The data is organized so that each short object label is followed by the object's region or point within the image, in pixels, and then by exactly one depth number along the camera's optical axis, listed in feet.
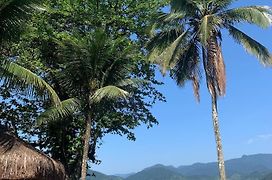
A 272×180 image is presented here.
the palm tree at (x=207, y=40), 33.63
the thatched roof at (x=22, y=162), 26.79
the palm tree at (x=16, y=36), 21.89
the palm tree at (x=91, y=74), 28.63
